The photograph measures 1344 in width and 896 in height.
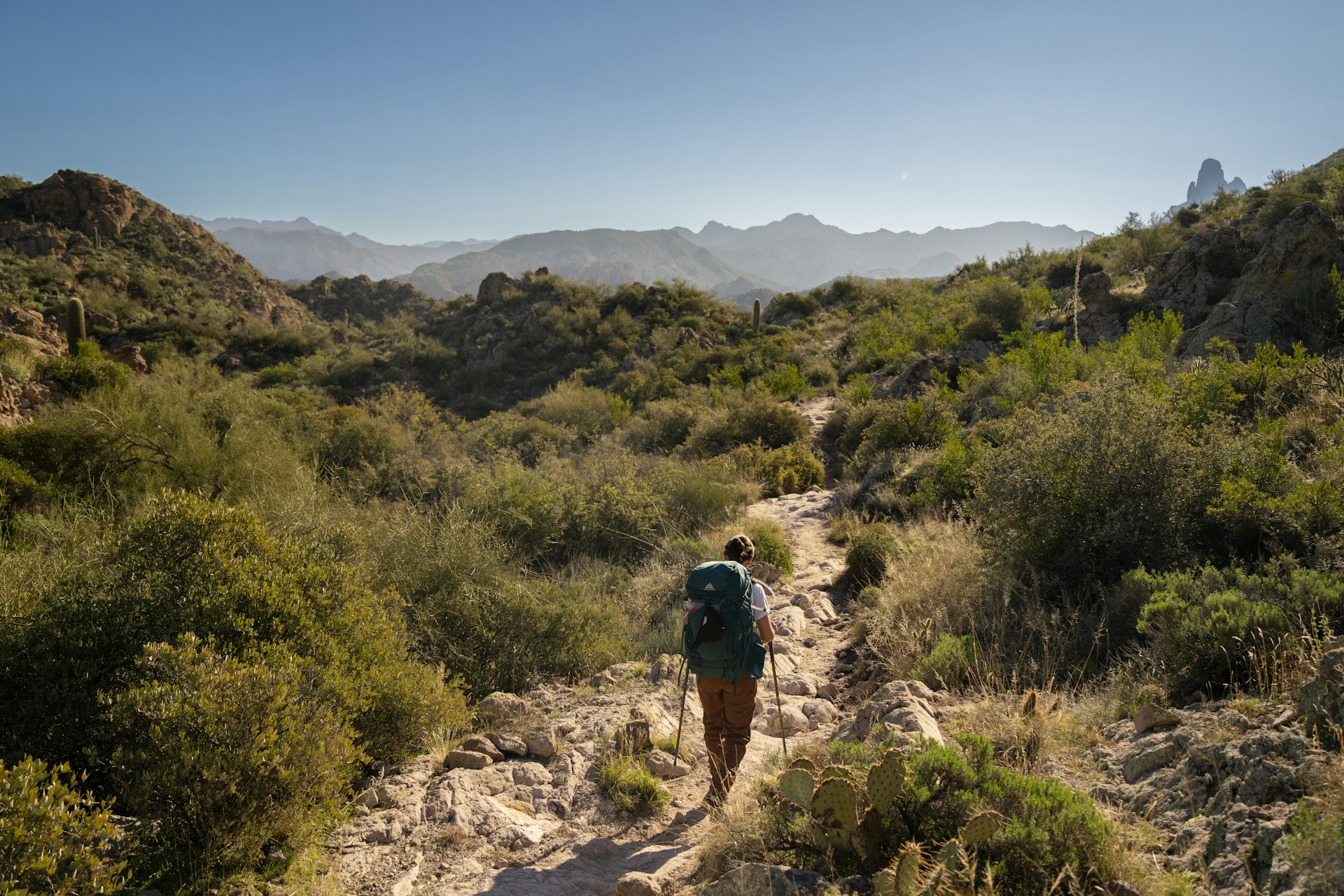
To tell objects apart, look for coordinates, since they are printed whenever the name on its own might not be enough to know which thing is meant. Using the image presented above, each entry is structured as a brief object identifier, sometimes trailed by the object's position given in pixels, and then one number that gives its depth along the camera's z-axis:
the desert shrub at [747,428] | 14.55
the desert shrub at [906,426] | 11.94
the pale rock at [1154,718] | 3.58
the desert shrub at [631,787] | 4.31
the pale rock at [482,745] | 4.75
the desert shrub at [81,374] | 11.30
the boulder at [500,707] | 5.28
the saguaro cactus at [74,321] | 17.84
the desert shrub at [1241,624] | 3.74
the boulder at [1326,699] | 2.88
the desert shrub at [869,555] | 8.12
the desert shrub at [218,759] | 3.02
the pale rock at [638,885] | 3.17
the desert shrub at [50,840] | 2.41
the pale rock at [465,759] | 4.57
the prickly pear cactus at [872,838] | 2.96
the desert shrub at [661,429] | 15.52
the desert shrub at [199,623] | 3.56
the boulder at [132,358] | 17.44
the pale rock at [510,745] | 4.85
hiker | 4.04
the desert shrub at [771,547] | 8.83
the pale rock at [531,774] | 4.57
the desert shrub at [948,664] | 5.21
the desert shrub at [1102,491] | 5.41
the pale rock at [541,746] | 4.86
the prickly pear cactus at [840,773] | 3.09
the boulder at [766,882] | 2.79
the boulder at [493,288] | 33.34
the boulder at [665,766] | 4.67
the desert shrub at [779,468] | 12.67
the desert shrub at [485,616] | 6.03
